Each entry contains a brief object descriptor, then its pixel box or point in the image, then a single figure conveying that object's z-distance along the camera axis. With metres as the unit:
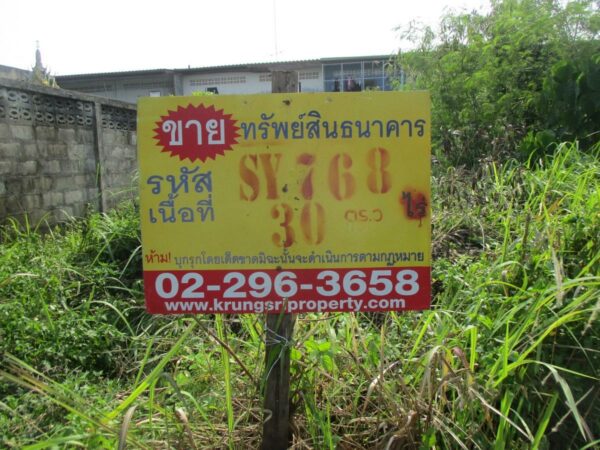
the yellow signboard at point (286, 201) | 1.66
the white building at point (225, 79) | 18.61
